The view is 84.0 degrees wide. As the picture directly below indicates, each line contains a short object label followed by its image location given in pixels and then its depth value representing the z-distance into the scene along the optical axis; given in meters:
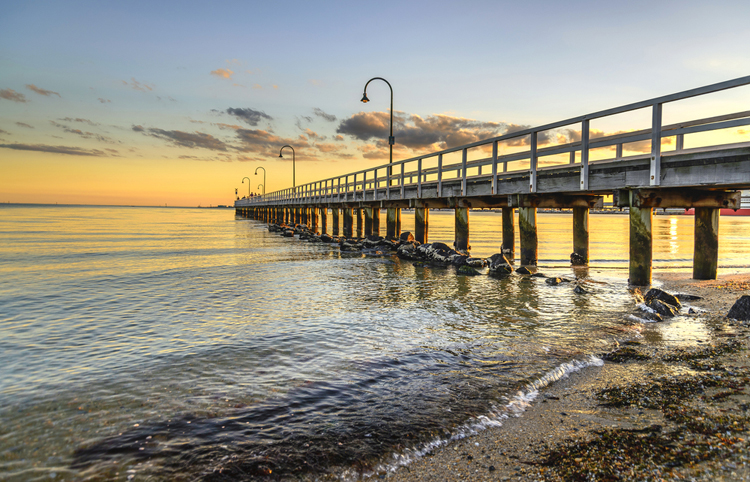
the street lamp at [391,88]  24.14
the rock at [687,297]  8.68
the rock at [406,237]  22.94
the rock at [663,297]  7.94
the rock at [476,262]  14.94
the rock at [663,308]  7.42
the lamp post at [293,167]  56.84
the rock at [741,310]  6.88
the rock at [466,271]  13.54
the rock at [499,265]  13.63
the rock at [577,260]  15.90
